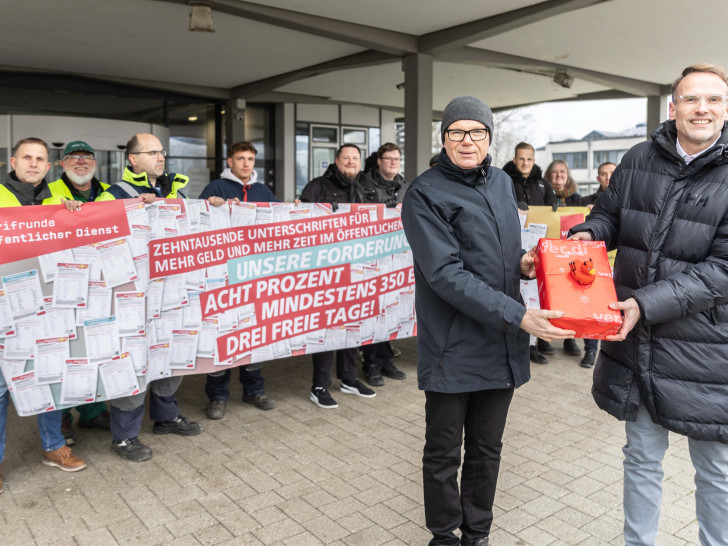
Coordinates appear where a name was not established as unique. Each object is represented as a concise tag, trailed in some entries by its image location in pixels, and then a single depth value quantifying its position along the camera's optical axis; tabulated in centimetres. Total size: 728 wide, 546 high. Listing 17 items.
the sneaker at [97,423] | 469
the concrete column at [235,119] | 1777
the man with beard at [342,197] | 529
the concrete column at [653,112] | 1755
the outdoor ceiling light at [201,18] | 888
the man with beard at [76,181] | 432
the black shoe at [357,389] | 548
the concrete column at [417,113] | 1173
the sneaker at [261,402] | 513
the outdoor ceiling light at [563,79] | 1448
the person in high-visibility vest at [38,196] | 396
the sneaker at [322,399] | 516
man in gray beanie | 262
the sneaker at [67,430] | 436
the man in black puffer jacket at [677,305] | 238
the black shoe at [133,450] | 412
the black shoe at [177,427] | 457
